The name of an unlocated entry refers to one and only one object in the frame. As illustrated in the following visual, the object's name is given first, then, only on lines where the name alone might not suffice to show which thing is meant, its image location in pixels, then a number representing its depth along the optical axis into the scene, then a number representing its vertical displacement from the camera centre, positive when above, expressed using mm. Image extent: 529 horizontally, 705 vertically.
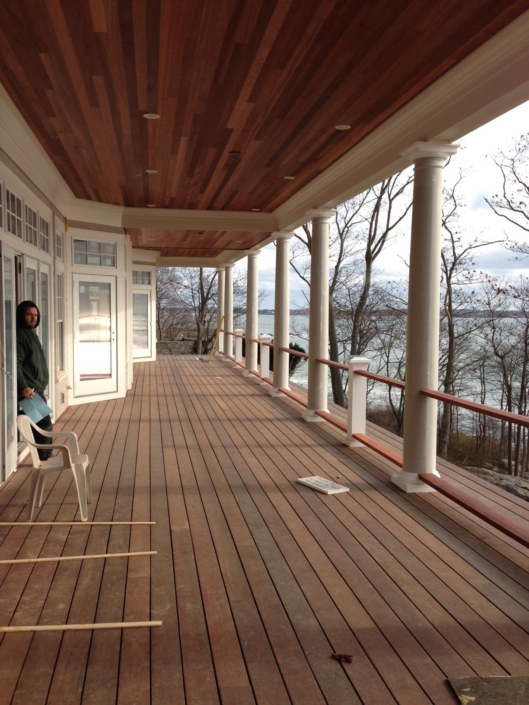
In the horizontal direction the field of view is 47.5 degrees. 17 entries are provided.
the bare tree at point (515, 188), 14148 +3137
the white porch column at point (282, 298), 9875 +278
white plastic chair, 3922 -1051
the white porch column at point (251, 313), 12906 +32
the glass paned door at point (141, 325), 16281 -341
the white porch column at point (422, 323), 4629 -47
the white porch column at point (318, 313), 7746 +33
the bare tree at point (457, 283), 17031 +1009
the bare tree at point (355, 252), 18766 +2181
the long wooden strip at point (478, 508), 3586 -1267
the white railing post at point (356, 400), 6191 -871
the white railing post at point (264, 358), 11633 -840
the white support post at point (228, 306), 16609 +219
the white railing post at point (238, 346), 15078 -805
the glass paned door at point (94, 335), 9125 -358
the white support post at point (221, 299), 17989 +462
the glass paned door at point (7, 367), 4668 -453
